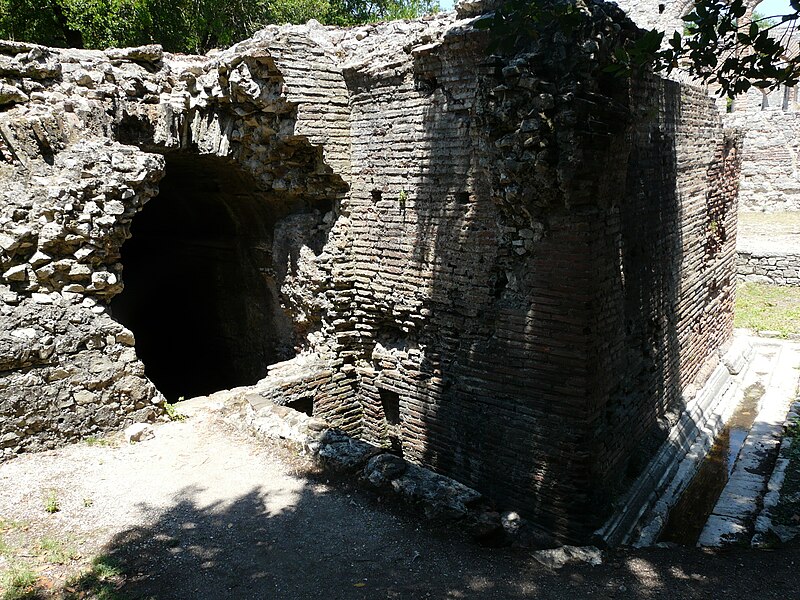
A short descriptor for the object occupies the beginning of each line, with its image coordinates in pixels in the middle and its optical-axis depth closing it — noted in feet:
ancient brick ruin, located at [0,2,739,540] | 18.98
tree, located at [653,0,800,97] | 13.57
